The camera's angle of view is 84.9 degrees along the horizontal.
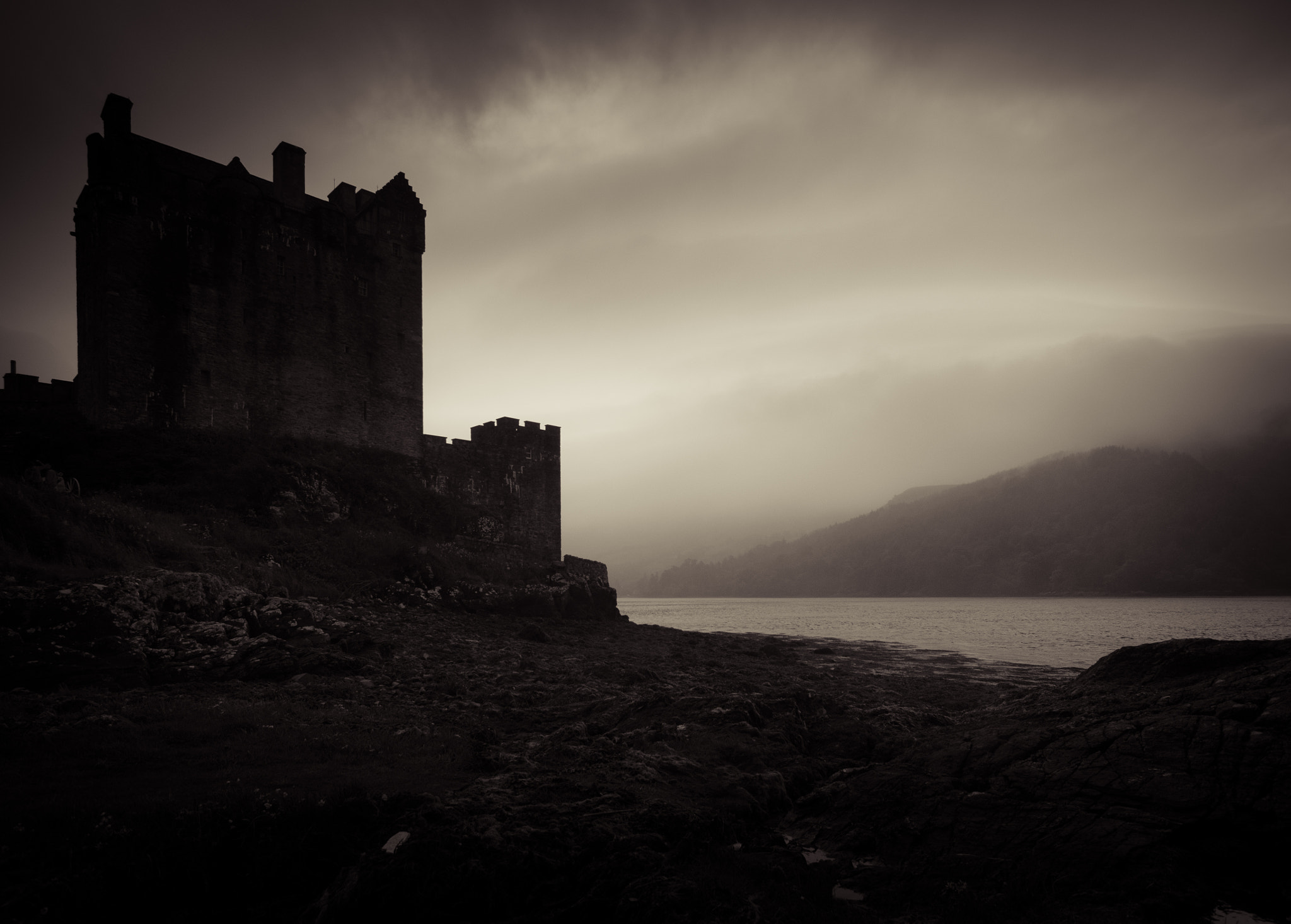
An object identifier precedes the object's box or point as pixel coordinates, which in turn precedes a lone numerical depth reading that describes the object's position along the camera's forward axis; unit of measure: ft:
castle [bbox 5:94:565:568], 95.40
